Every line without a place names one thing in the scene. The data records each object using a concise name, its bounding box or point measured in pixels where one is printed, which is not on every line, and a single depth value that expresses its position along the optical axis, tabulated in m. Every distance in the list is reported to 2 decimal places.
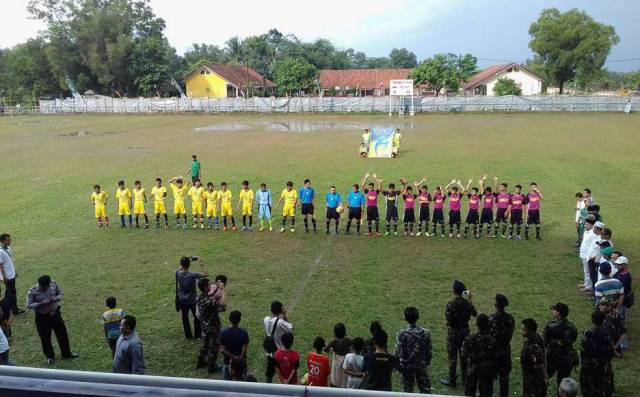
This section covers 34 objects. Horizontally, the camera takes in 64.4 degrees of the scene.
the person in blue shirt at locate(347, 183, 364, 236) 14.55
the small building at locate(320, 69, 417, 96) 76.19
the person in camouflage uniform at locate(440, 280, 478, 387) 7.15
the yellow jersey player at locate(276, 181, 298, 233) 14.96
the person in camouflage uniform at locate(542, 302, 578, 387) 6.54
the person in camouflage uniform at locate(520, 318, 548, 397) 6.24
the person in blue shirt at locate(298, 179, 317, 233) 14.93
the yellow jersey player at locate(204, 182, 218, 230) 15.35
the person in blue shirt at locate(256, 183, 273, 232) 14.91
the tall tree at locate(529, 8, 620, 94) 65.81
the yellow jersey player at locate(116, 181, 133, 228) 15.52
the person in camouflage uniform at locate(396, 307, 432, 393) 6.52
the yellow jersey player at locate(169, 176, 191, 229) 15.66
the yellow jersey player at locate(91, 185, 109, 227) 15.49
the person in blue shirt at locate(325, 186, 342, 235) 14.67
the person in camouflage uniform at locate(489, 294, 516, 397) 6.62
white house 74.75
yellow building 70.25
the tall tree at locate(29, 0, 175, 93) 68.25
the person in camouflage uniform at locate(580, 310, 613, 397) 6.25
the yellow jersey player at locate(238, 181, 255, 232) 15.20
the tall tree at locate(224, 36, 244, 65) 89.88
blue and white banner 27.34
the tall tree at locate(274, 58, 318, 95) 66.38
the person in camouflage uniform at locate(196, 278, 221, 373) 7.69
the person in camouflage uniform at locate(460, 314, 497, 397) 6.34
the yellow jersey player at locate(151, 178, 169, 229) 15.47
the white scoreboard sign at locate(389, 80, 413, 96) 45.09
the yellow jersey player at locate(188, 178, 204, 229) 15.45
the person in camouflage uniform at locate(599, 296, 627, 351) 6.94
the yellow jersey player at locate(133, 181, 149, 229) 15.53
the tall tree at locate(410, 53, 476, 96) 61.56
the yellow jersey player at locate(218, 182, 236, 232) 15.12
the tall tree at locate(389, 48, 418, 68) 121.50
